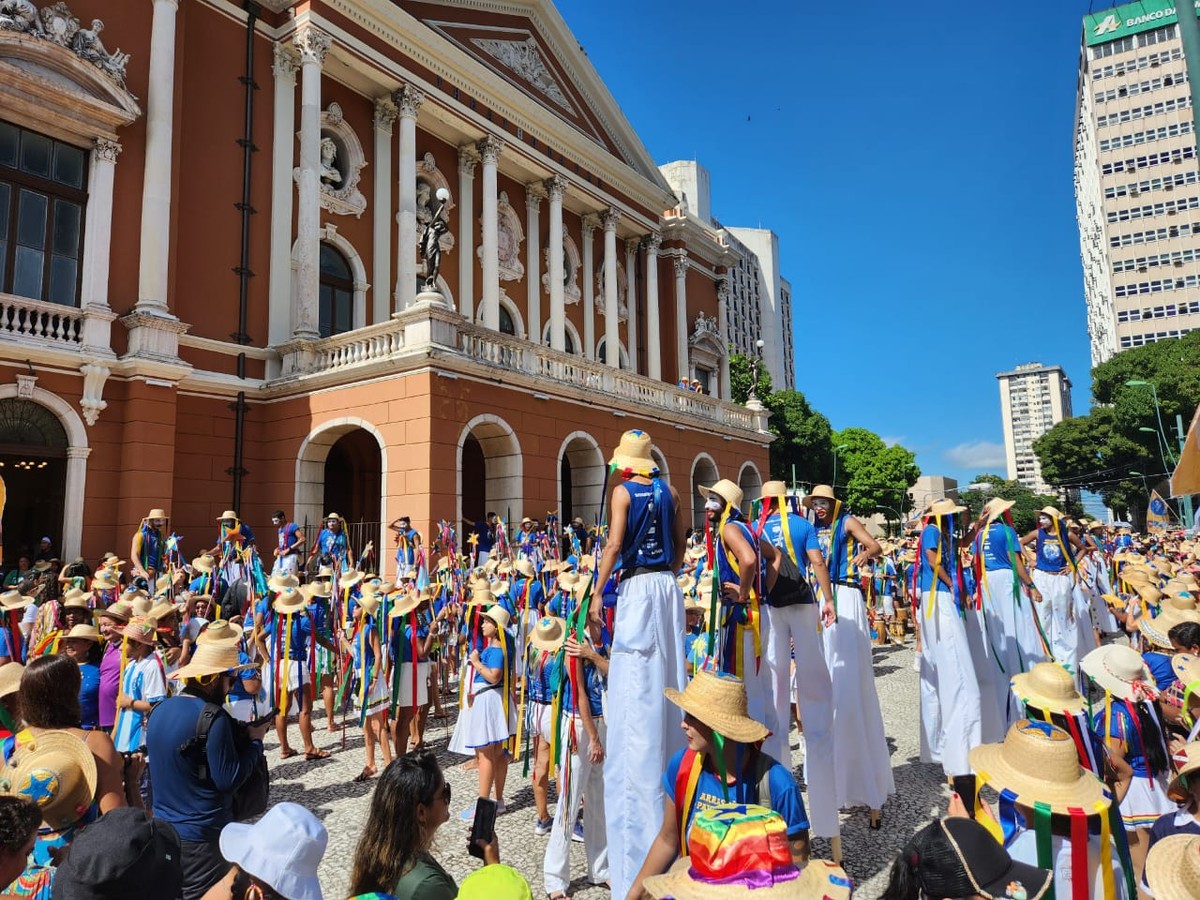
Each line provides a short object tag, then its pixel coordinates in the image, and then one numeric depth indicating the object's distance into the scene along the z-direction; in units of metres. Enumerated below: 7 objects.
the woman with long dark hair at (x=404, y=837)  2.61
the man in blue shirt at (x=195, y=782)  3.41
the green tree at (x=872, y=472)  56.88
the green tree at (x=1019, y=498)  56.63
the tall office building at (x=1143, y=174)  63.88
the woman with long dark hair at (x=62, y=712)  3.35
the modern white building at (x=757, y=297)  87.50
